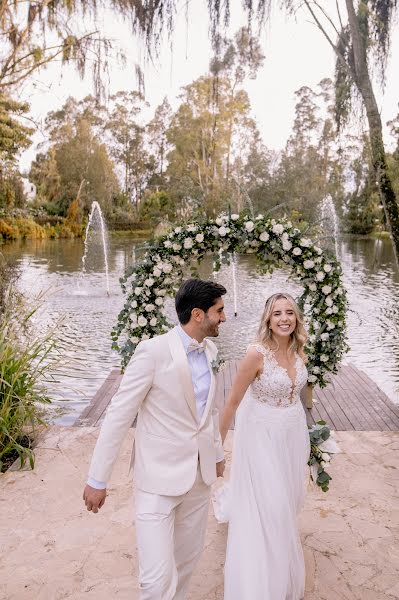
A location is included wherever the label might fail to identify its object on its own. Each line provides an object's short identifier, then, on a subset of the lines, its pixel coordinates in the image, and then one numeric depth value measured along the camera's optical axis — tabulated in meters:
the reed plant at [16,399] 4.64
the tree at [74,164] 43.50
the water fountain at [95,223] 41.38
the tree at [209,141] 42.34
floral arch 5.22
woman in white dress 2.73
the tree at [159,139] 54.25
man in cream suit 2.22
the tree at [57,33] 6.47
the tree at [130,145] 52.25
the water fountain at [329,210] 33.85
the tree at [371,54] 4.26
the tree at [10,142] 29.03
